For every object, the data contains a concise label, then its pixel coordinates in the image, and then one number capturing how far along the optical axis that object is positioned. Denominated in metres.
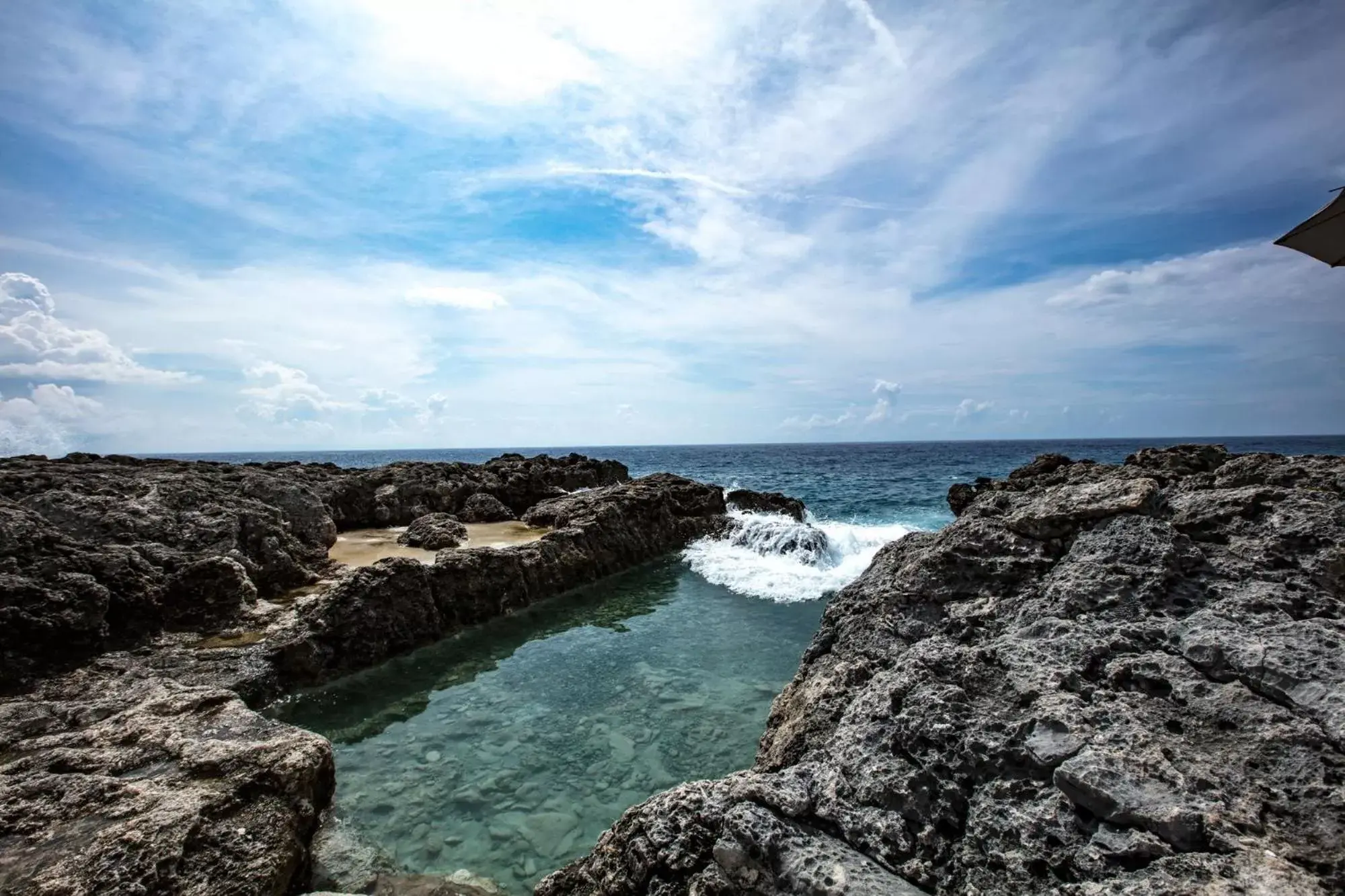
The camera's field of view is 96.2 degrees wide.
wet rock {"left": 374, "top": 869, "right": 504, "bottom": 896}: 5.16
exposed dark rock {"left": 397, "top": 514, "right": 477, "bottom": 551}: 15.29
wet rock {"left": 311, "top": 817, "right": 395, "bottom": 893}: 5.23
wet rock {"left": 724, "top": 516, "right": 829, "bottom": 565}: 19.94
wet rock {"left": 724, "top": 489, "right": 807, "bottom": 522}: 25.78
